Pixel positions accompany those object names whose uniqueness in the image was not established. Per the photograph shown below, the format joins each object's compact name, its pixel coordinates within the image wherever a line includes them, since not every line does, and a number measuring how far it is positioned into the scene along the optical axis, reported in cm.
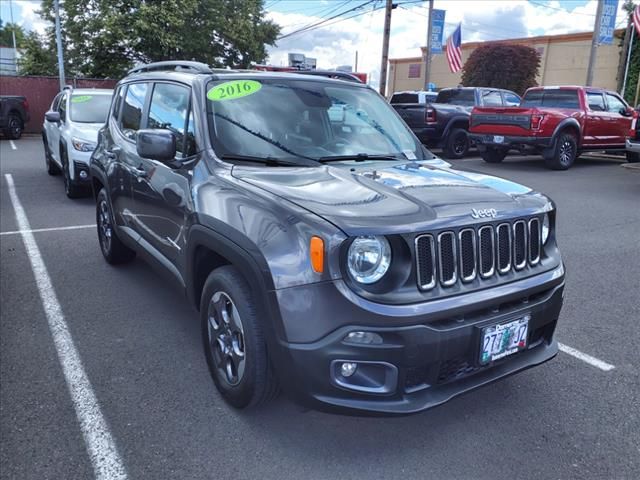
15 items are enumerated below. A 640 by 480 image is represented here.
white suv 819
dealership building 3312
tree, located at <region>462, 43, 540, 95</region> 3253
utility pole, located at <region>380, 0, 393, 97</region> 2134
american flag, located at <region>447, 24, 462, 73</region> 2366
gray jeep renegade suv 235
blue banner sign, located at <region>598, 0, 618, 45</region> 1930
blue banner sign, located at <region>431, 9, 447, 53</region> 2248
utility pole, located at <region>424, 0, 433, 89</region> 2190
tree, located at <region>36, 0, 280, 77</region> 2411
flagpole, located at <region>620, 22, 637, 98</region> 2674
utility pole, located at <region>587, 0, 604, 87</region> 1869
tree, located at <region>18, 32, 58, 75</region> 3018
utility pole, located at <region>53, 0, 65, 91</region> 2064
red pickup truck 1238
